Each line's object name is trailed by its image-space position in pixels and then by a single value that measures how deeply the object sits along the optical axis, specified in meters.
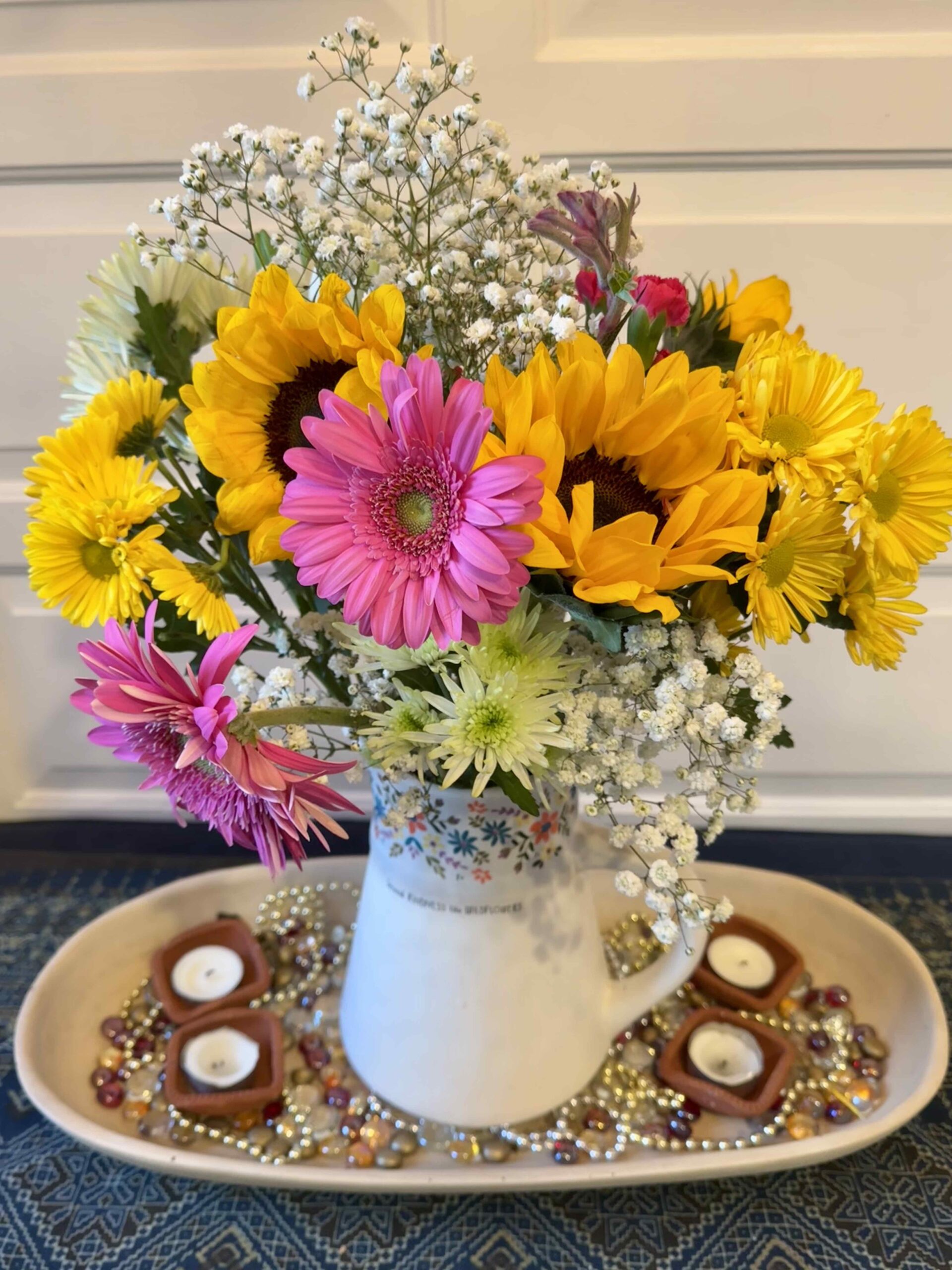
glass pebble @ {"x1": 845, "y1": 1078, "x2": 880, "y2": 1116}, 0.60
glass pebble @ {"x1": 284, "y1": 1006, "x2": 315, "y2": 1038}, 0.66
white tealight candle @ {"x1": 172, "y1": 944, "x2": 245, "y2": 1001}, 0.68
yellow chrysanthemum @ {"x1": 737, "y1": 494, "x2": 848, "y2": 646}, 0.37
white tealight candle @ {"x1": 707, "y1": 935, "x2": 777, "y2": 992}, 0.69
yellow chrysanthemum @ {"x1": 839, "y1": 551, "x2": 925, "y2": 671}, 0.41
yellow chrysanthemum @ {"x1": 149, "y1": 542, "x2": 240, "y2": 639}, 0.41
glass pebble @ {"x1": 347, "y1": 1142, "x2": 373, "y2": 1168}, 0.56
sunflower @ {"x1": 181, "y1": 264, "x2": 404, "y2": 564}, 0.37
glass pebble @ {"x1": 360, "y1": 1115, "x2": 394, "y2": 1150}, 0.57
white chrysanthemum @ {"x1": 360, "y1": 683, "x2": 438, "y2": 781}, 0.41
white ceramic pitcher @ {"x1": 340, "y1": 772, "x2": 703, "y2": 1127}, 0.50
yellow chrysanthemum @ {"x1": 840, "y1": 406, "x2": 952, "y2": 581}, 0.38
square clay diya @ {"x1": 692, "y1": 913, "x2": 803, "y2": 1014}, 0.67
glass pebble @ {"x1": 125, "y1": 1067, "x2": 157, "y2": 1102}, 0.61
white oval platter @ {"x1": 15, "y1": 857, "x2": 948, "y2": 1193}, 0.53
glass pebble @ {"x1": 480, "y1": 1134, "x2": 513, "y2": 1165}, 0.55
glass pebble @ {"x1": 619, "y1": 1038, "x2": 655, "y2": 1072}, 0.63
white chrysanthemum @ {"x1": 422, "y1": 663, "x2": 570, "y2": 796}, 0.38
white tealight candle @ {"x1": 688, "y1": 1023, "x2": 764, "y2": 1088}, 0.62
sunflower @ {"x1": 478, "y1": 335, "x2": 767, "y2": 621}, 0.34
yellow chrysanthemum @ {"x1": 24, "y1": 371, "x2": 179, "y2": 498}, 0.43
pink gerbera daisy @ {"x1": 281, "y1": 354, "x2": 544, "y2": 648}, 0.31
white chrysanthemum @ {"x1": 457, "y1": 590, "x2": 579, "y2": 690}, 0.39
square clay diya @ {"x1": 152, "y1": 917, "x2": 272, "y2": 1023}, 0.66
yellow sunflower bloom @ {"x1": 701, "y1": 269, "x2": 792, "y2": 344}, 0.45
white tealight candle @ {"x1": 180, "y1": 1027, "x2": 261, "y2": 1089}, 0.60
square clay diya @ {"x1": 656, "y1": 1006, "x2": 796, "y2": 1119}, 0.58
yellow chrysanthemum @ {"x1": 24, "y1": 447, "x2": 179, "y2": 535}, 0.43
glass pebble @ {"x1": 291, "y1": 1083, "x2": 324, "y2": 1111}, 0.60
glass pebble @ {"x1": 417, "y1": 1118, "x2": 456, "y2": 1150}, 0.57
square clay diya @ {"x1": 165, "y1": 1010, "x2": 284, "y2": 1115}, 0.58
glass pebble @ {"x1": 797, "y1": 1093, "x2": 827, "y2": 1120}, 0.60
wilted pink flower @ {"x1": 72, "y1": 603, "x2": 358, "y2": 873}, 0.35
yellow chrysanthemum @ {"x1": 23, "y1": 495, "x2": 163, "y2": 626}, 0.42
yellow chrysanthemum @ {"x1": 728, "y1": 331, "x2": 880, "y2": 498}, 0.38
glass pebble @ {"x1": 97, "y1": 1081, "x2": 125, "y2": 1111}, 0.60
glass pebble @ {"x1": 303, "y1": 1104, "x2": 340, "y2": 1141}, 0.58
